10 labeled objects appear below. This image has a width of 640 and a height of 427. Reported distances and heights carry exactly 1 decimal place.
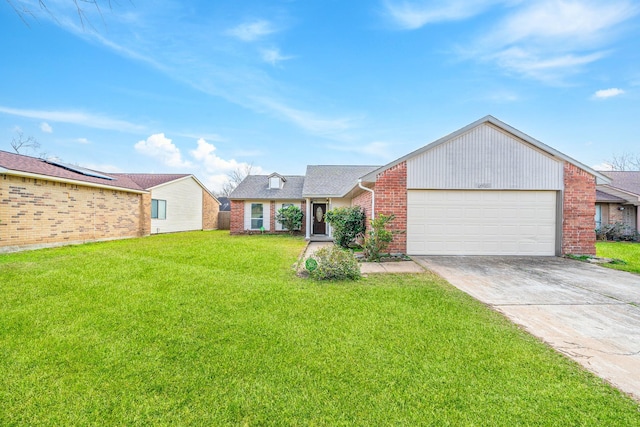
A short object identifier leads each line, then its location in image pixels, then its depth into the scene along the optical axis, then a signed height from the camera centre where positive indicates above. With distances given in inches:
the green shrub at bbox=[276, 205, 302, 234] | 694.5 -6.8
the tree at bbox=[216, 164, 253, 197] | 1636.3 +234.8
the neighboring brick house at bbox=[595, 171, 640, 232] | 587.2 +29.3
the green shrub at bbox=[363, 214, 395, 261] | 335.3 -27.9
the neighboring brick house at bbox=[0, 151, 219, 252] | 386.0 +13.8
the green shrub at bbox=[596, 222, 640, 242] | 589.3 -29.3
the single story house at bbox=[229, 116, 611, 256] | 356.2 +28.5
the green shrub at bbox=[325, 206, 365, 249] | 436.5 -13.9
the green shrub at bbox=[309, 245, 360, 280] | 242.7 -48.0
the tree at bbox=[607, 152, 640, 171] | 1273.4 +275.7
